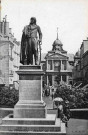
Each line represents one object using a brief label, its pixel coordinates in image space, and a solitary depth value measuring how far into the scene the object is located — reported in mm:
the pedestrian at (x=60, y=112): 14816
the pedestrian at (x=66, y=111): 16016
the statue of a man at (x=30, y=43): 13547
